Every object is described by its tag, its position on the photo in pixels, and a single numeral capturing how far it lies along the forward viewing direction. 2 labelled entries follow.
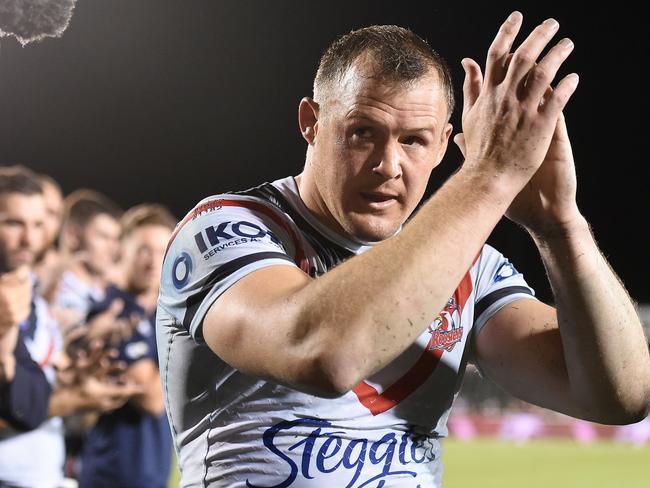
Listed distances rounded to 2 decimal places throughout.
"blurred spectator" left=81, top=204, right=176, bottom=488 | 5.18
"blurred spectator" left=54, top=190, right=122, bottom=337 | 6.66
